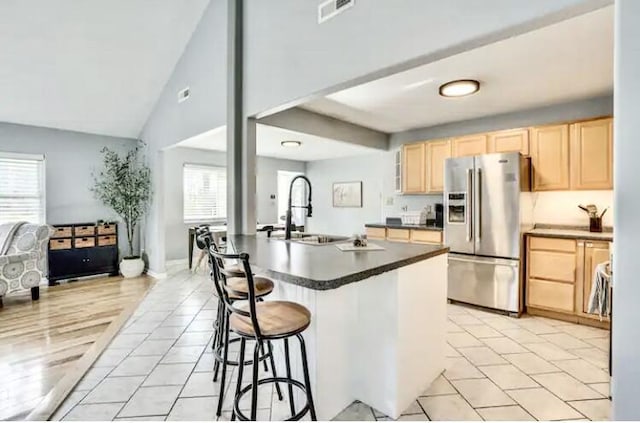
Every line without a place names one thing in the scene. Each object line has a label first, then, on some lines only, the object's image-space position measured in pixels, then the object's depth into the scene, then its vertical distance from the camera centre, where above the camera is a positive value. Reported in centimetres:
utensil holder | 369 -20
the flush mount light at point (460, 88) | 319 +117
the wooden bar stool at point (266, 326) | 149 -57
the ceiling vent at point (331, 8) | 237 +146
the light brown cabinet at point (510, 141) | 398 +80
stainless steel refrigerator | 368 -22
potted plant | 553 +27
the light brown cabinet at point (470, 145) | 429 +81
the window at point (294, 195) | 799 +31
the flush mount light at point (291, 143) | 547 +107
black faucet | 297 -16
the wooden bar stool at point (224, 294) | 186 -53
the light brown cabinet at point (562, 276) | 337 -74
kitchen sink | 292 -29
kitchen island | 180 -70
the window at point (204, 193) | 639 +30
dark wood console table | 508 -68
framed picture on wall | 711 +28
